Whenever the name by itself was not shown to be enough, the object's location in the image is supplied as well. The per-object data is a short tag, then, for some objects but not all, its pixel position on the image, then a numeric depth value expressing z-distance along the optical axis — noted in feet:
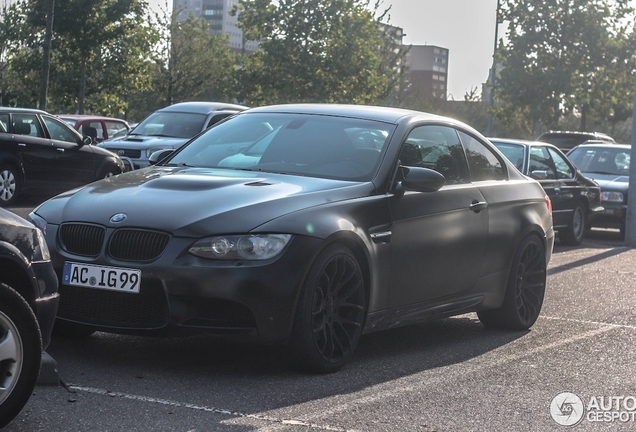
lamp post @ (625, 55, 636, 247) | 62.18
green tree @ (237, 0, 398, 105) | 148.87
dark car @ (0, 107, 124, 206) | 59.41
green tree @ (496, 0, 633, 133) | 137.39
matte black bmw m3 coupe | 19.40
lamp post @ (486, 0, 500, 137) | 143.04
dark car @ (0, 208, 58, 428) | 15.29
